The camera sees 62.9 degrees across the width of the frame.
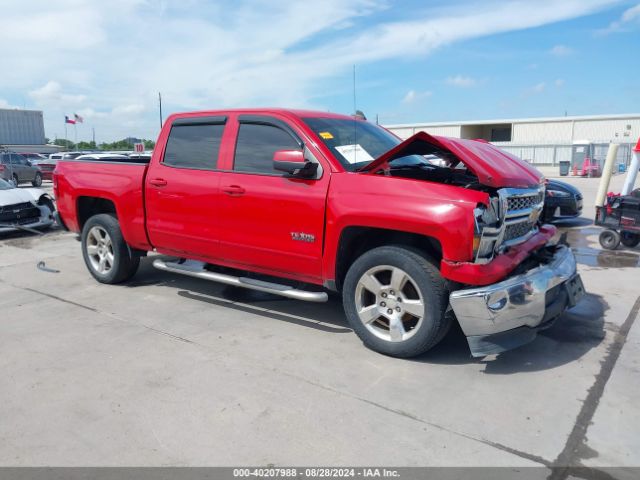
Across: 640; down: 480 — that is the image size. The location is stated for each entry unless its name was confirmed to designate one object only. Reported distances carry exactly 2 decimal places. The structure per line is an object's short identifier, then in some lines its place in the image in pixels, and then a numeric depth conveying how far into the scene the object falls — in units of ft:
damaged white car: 31.50
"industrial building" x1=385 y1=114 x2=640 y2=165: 120.37
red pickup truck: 11.85
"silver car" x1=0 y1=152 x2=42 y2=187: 75.15
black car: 35.29
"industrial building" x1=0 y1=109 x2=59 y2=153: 181.47
